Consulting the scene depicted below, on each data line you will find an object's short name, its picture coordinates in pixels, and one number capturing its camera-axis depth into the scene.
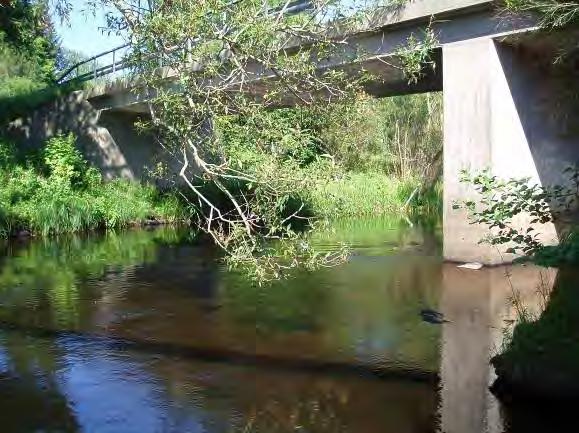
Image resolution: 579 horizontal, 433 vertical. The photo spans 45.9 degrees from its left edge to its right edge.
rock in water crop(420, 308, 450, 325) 7.35
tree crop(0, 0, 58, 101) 15.26
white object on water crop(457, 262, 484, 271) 10.30
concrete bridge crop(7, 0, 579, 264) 10.43
